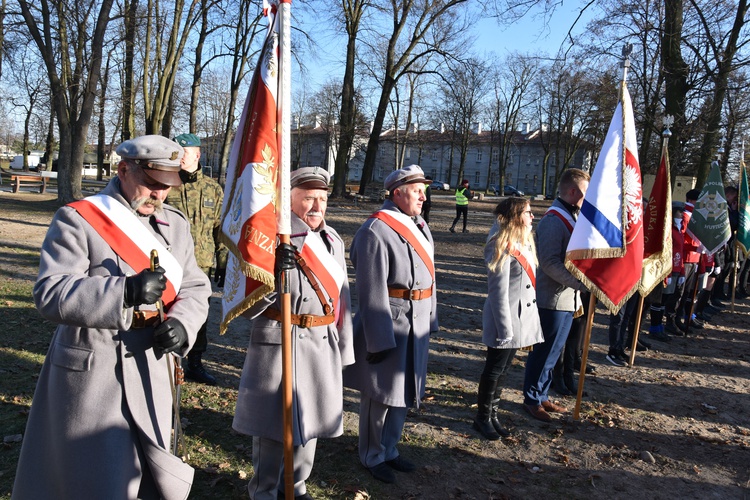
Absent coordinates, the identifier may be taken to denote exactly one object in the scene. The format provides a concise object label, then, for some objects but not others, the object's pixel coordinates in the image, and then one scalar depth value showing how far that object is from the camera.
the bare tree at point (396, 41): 26.89
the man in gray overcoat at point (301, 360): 3.24
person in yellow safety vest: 19.34
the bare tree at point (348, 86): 27.48
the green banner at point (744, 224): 10.72
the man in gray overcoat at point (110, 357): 2.33
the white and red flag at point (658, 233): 6.12
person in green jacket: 5.11
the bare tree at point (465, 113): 50.41
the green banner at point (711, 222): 9.35
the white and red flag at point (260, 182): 2.88
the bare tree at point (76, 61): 17.31
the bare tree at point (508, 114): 54.31
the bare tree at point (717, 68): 13.62
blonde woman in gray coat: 4.61
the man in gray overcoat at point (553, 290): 5.23
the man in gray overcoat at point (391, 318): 3.94
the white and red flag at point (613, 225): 4.95
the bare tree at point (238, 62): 26.41
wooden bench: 25.20
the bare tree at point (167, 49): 22.14
